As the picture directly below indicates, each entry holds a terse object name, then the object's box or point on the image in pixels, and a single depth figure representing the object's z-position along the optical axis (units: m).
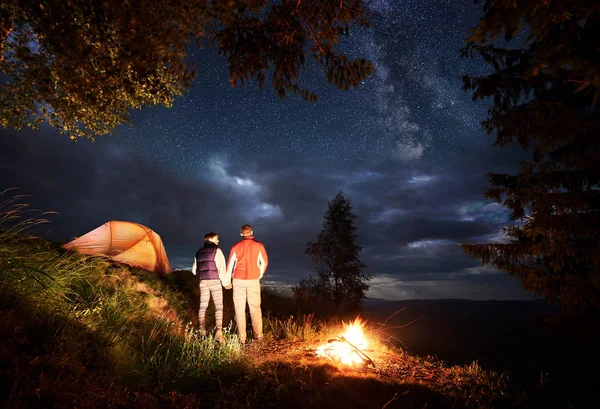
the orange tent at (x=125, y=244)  12.01
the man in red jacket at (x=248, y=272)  7.97
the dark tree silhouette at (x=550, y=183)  8.32
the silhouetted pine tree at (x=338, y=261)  23.95
